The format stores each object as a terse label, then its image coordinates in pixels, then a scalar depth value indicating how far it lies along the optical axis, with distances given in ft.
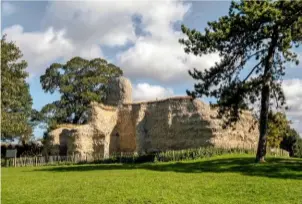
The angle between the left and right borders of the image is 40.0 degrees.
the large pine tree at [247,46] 80.23
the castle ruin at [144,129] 135.74
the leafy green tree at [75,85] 204.25
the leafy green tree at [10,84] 127.03
